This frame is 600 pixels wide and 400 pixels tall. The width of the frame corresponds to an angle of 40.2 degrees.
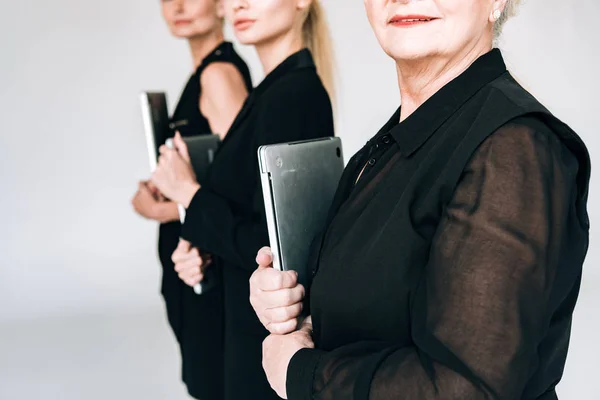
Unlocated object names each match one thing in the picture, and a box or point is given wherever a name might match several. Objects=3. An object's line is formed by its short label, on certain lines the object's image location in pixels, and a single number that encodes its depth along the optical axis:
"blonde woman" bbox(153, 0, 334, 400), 2.10
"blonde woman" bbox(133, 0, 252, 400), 2.63
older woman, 1.00
